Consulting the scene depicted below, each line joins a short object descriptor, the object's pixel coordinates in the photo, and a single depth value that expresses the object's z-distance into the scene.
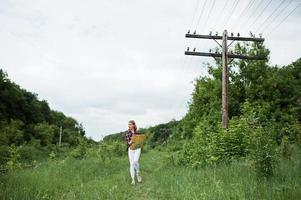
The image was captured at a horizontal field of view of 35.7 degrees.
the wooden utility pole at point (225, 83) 21.55
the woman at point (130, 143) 15.54
